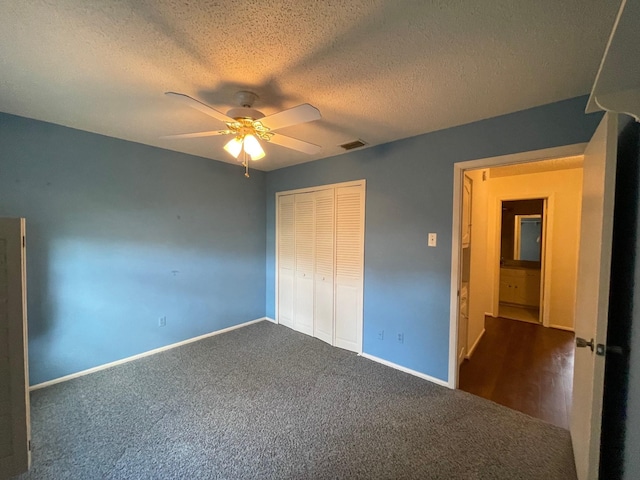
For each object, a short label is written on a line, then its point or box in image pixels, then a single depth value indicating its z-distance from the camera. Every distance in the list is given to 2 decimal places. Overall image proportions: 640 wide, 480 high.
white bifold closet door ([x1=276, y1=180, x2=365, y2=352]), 3.08
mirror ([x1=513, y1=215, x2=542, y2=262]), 5.32
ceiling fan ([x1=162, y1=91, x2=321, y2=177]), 1.48
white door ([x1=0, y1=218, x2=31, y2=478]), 1.22
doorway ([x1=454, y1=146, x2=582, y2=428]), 2.49
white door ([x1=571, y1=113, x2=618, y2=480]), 1.18
